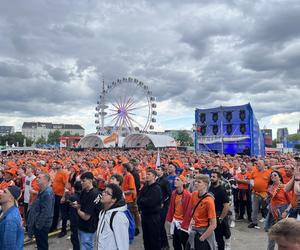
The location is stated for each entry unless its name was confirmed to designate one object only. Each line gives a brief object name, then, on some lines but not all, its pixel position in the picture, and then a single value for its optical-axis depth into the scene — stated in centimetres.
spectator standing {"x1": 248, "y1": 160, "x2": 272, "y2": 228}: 635
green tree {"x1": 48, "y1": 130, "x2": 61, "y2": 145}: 9573
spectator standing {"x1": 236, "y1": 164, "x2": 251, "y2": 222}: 704
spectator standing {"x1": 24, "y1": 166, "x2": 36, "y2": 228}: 635
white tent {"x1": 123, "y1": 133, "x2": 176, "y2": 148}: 3930
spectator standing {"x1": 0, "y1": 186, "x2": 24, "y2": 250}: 257
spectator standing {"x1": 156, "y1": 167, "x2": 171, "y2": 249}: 495
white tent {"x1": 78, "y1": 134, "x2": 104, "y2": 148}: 4127
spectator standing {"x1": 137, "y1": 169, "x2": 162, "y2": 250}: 423
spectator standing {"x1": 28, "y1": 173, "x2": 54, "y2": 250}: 396
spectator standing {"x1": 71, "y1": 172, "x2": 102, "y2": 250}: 359
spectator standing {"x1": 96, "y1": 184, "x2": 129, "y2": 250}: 277
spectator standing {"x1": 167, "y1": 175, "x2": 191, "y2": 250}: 407
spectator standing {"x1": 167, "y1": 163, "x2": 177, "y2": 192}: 645
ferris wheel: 3796
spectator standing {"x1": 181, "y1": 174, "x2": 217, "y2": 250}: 325
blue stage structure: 1937
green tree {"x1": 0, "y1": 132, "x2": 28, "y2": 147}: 7313
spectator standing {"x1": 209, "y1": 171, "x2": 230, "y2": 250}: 406
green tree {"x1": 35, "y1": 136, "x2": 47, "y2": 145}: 9633
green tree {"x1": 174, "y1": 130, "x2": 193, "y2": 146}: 9305
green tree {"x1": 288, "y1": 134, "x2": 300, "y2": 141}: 8419
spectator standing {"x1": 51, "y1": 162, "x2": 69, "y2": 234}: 612
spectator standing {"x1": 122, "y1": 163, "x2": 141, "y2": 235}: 557
